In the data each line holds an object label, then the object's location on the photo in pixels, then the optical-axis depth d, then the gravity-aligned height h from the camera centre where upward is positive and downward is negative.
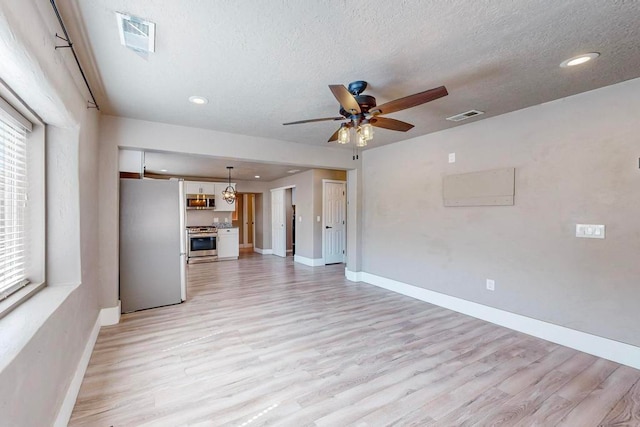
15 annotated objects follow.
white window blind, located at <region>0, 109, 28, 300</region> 1.69 +0.07
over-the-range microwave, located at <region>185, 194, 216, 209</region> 8.58 +0.39
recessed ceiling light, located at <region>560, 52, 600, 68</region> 2.19 +1.16
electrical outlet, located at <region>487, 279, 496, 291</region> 3.59 -0.89
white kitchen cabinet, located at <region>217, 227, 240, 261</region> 8.39 -0.84
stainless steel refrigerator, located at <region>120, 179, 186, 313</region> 3.87 -0.39
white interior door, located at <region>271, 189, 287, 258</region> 8.98 -0.35
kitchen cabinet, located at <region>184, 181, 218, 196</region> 8.35 +0.78
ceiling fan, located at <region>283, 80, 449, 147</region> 2.24 +0.88
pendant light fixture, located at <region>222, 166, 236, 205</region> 8.52 +0.58
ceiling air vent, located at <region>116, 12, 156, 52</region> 1.77 +1.17
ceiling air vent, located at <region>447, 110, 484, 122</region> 3.41 +1.16
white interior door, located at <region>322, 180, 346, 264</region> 7.50 -0.20
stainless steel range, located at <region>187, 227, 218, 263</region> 8.05 -0.85
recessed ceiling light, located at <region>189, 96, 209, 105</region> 2.93 +1.16
